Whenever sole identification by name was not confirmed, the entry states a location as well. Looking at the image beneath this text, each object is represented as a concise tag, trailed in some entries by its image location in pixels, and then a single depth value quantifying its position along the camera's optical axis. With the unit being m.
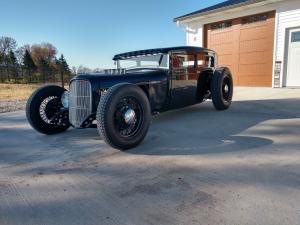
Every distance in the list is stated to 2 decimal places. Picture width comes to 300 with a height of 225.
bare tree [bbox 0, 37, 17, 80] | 59.16
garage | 10.06
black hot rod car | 3.49
